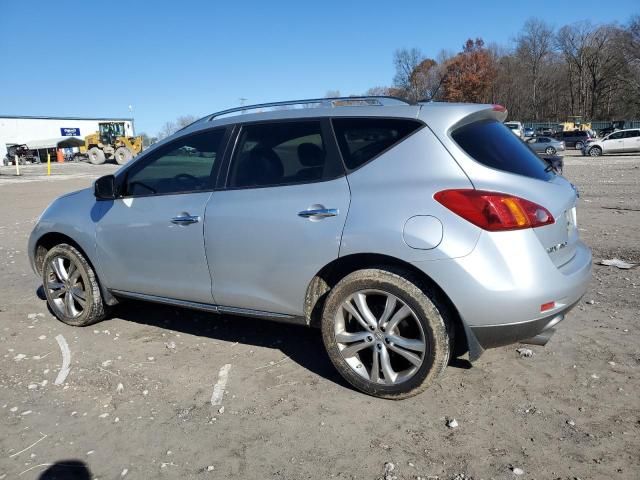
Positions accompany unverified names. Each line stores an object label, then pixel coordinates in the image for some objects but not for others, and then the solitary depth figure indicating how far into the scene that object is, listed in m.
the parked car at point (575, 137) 40.47
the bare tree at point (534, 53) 83.62
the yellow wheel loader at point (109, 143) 44.25
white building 59.24
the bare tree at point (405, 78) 81.25
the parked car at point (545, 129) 65.13
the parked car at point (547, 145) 34.78
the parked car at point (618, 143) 32.19
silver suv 2.98
